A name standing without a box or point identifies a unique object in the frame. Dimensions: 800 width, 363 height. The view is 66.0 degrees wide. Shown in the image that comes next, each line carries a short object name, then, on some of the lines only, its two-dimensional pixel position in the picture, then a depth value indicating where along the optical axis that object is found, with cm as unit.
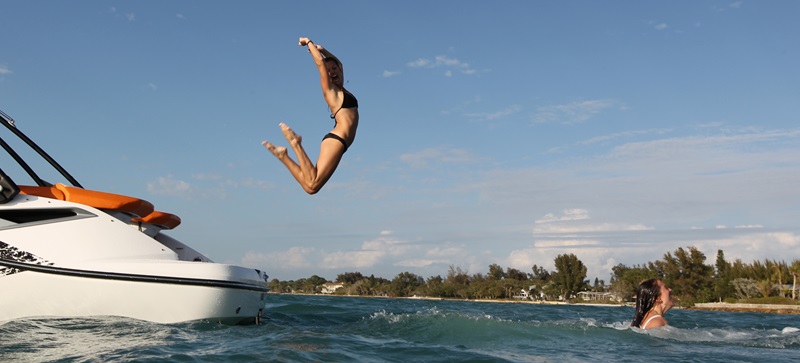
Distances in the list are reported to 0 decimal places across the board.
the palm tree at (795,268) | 6669
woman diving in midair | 635
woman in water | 973
